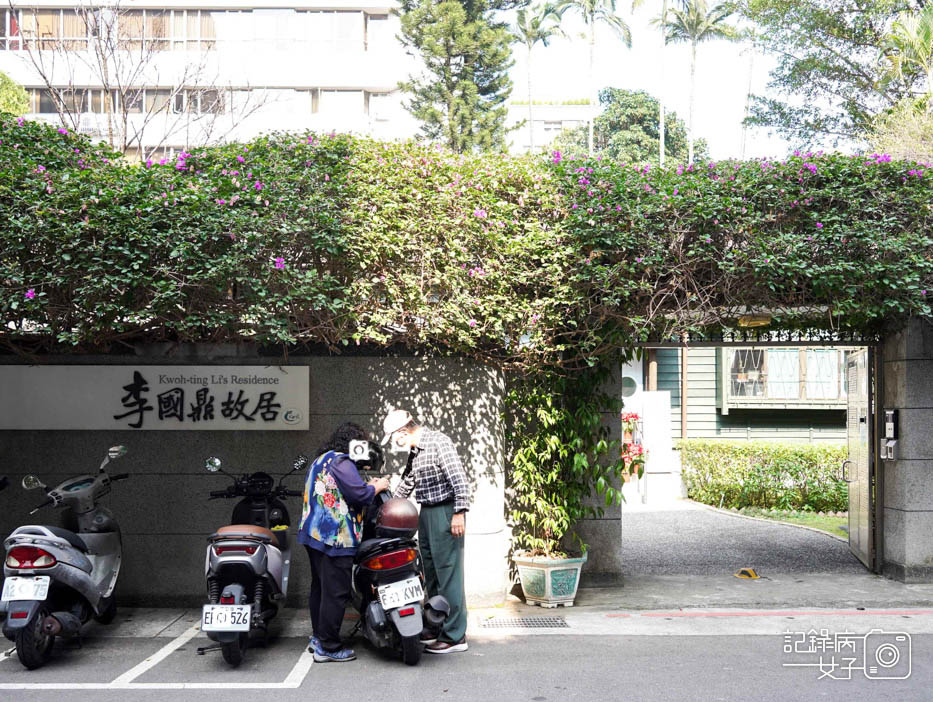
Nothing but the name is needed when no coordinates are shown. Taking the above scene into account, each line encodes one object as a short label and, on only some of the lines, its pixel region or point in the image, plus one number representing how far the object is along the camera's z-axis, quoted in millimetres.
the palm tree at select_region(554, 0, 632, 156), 40281
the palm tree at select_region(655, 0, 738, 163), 37625
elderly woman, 6121
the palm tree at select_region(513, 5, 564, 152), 39312
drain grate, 7164
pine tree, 25234
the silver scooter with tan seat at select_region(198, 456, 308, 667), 5824
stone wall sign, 7781
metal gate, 9164
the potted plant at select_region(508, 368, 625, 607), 7820
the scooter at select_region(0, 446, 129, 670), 5836
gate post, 8477
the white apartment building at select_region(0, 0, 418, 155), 27750
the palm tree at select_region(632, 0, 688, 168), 38812
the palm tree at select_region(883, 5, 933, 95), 17281
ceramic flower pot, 7684
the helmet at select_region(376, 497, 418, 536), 6207
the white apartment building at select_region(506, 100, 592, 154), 41938
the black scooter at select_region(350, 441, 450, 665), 5973
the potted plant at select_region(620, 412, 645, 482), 16264
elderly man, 6480
